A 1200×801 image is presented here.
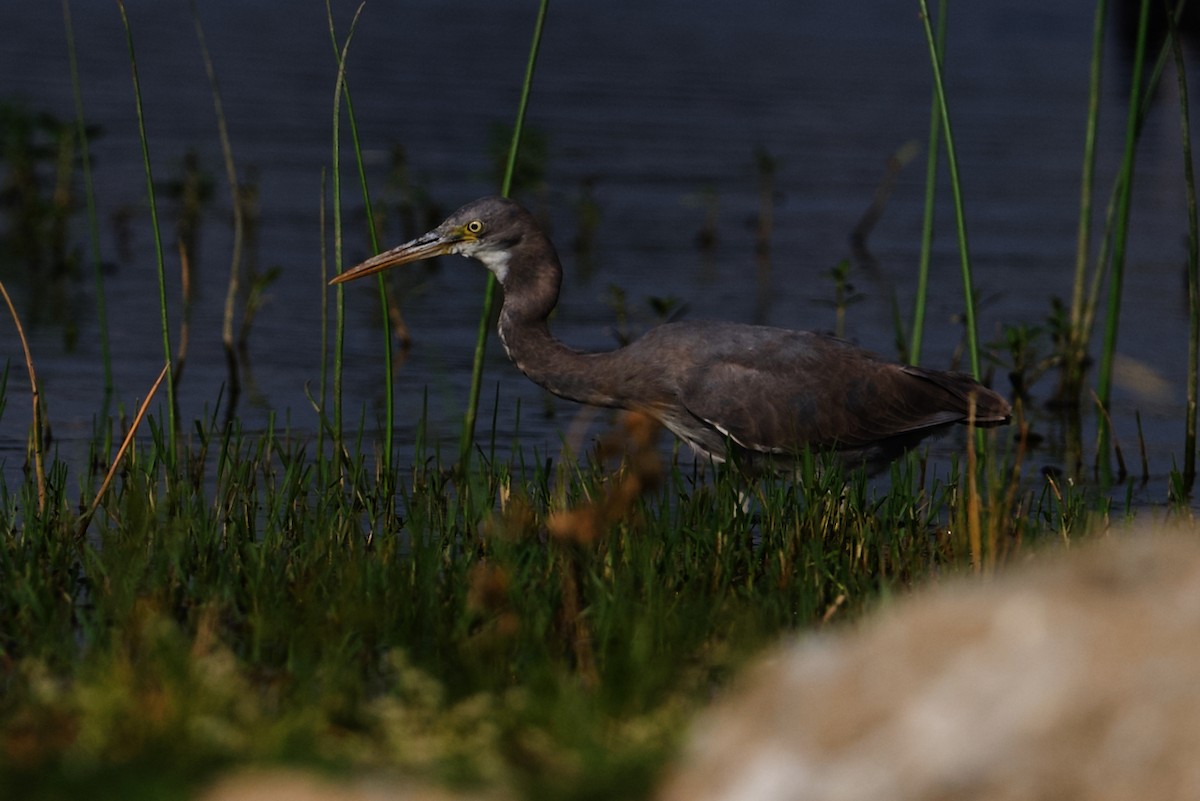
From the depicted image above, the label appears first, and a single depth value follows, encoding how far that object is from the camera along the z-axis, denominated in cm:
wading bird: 1405
